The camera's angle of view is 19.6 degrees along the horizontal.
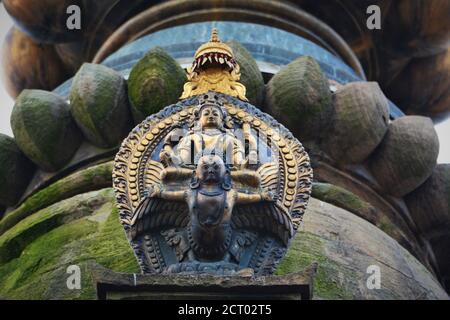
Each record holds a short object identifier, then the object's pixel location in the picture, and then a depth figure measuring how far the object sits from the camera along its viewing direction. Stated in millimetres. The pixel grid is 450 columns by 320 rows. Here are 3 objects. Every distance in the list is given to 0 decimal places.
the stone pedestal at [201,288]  5965
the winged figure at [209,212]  6648
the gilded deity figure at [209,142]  7156
